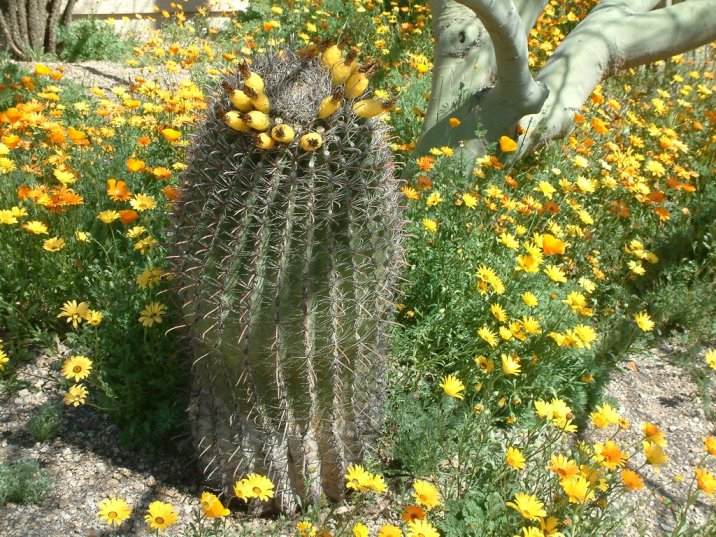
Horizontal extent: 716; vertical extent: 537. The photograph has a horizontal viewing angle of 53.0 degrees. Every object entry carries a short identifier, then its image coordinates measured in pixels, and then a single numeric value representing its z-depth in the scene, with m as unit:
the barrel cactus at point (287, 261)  2.02
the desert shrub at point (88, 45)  6.96
